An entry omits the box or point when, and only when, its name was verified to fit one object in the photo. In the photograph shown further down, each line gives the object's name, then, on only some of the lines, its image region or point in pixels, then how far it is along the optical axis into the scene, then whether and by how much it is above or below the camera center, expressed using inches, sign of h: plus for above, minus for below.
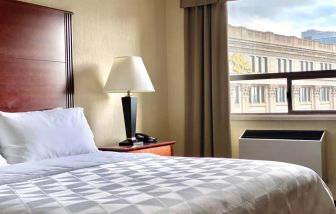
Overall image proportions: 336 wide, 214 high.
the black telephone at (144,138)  151.3 -12.8
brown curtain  165.9 +7.4
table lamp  143.8 +6.4
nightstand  138.0 -15.3
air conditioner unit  145.3 -16.6
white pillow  101.2 -8.0
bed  61.5 -13.7
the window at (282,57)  155.6 +16.2
